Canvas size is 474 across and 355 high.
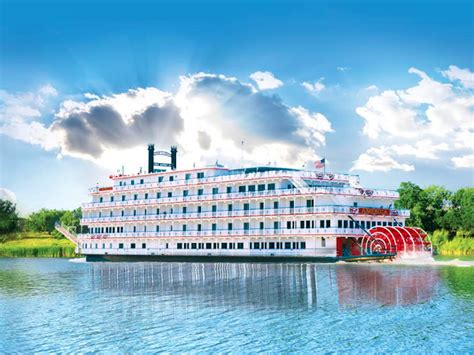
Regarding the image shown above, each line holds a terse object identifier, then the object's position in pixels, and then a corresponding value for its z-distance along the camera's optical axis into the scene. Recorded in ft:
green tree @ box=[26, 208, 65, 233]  455.63
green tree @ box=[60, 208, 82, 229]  416.75
